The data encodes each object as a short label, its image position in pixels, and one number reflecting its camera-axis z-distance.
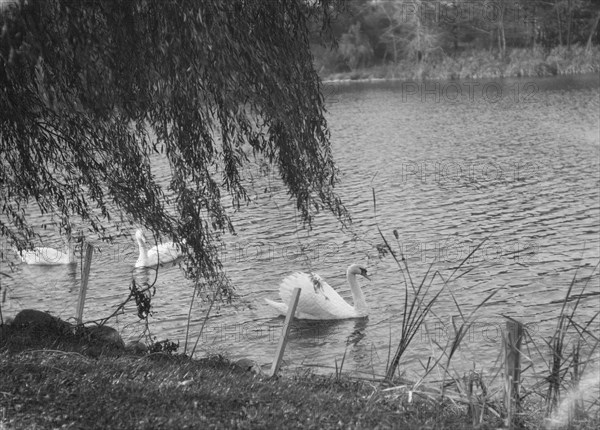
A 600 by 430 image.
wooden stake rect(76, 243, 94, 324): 11.06
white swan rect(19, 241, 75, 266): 18.62
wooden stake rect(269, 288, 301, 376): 8.62
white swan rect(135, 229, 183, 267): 18.11
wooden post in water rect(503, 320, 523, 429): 7.19
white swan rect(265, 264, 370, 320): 14.39
